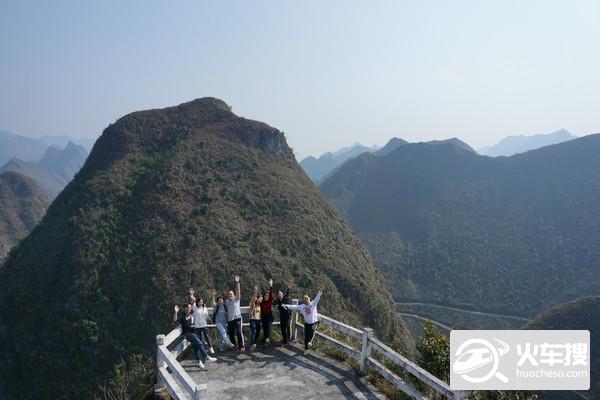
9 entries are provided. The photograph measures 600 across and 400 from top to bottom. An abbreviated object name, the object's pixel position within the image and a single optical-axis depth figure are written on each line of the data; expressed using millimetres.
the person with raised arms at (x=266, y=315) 11242
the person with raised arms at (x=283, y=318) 11250
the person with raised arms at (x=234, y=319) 10695
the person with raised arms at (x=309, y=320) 10570
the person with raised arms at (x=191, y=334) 9656
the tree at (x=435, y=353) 10555
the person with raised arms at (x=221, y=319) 10659
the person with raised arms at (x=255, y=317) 11047
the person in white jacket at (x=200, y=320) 10305
